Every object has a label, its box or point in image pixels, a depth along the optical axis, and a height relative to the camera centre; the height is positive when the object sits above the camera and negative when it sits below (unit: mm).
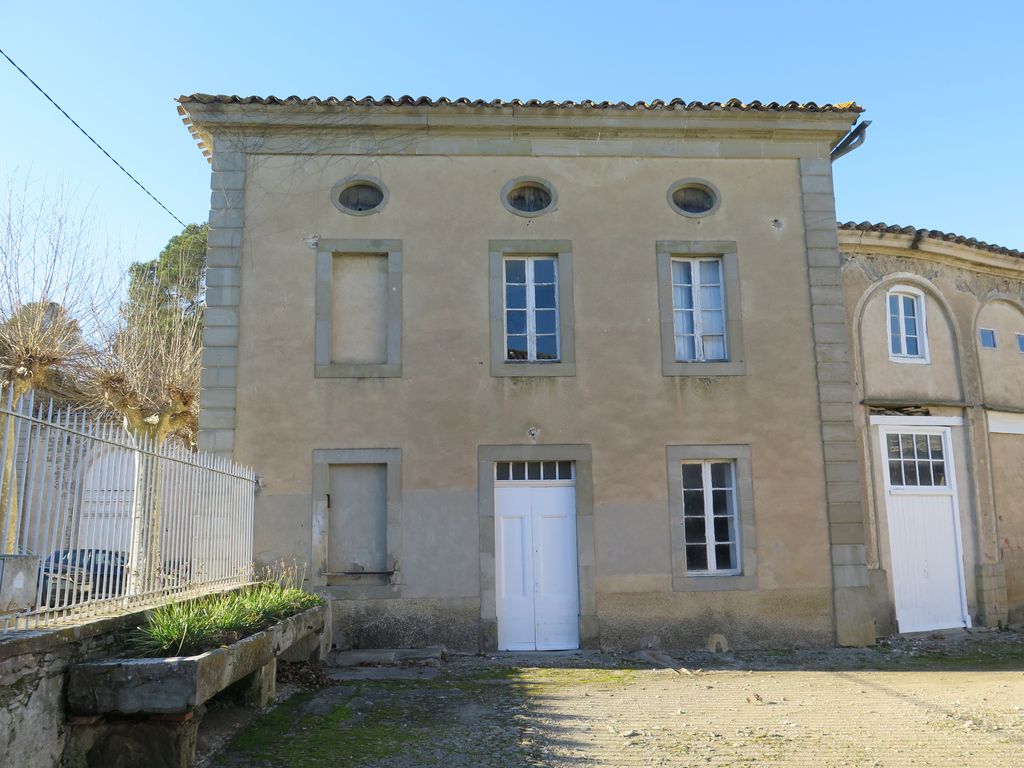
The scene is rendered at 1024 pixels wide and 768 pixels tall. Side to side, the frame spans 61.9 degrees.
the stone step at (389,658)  8594 -1189
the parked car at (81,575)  4578 -187
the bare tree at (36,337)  11273 +2792
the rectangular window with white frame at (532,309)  10195 +2713
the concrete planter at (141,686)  4461 -751
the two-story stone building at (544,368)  9641 +1965
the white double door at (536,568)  9625 -339
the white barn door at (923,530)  11008 +46
